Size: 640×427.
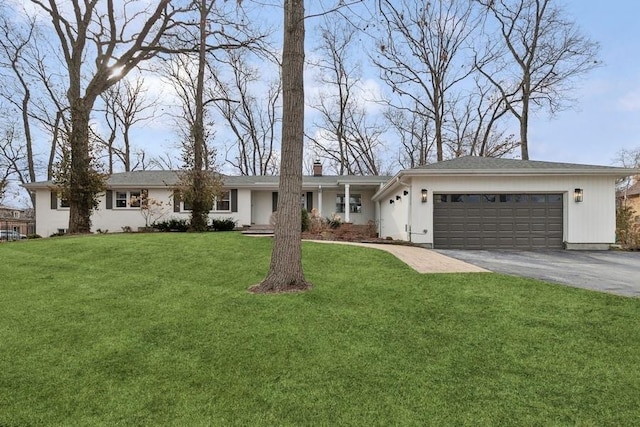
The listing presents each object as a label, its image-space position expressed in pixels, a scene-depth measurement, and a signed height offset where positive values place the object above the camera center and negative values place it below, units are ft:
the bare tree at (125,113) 90.02 +24.77
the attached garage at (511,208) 38.70 +0.52
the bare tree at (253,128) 97.35 +22.95
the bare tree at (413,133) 94.17 +21.00
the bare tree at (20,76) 71.82 +30.15
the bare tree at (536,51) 65.00 +29.32
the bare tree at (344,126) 90.12 +22.81
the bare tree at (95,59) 47.14 +21.54
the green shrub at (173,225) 53.78 -1.83
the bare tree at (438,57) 72.43 +31.92
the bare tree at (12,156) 90.94 +14.31
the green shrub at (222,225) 55.31 -1.83
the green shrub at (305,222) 46.34 -1.15
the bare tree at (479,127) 80.74 +20.24
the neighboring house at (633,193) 91.86 +5.07
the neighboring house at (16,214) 117.39 -0.53
